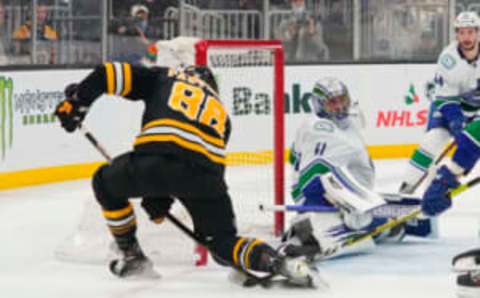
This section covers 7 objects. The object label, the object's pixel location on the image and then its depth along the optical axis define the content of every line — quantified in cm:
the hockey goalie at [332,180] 1135
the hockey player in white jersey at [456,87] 1358
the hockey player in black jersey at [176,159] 969
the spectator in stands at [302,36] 2170
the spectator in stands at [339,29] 2187
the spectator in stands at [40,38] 1823
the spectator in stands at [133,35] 2001
